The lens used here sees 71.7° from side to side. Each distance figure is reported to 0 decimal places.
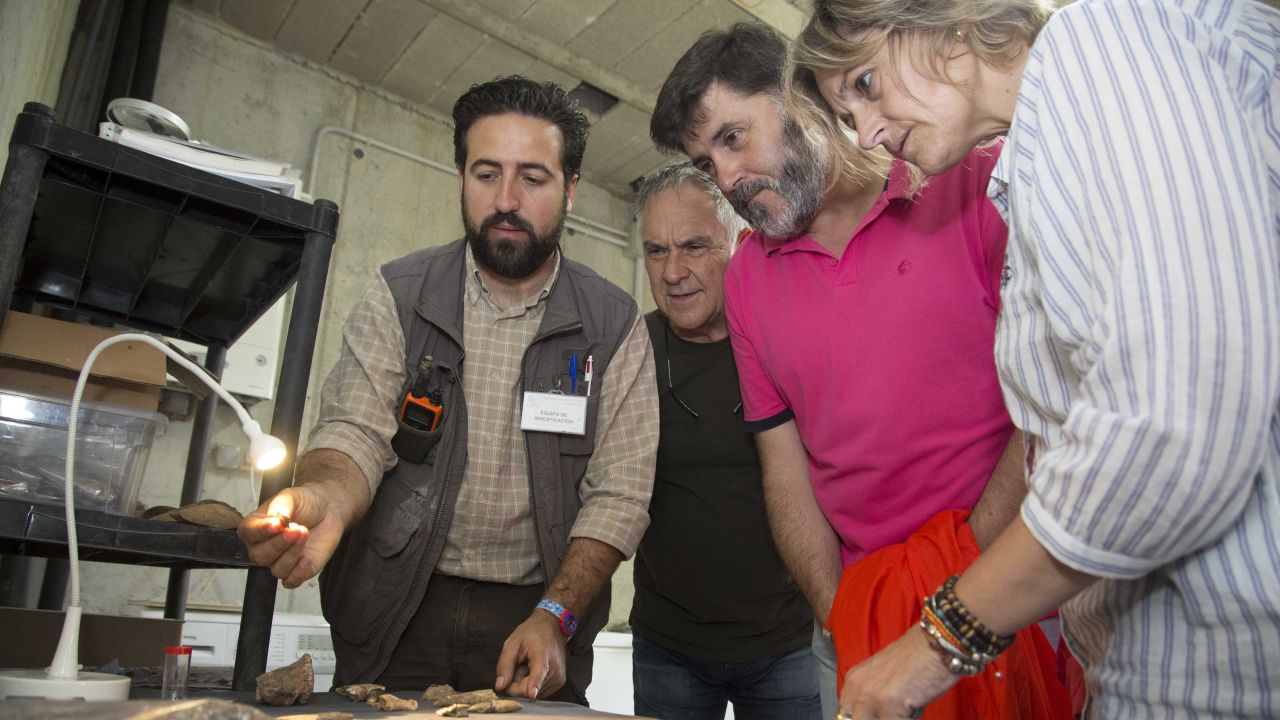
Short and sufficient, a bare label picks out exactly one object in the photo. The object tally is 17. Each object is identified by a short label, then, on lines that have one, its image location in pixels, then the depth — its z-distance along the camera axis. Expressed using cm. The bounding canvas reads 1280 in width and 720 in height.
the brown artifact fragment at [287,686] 112
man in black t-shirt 206
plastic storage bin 123
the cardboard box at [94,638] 161
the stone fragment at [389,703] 109
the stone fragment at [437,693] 119
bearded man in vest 165
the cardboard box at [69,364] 130
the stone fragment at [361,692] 118
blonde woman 65
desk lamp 102
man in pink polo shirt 139
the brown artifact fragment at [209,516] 127
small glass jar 126
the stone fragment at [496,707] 106
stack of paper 135
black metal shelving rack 119
